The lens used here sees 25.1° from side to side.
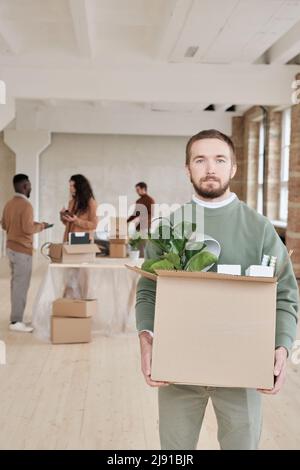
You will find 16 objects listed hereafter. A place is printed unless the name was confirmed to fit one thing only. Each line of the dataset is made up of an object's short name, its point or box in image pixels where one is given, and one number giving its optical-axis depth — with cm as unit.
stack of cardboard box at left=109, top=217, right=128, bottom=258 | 664
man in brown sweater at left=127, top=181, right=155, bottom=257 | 1078
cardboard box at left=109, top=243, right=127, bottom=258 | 665
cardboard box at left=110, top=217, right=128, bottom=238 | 668
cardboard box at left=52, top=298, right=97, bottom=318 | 609
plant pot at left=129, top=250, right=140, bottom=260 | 641
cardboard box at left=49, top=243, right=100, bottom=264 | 616
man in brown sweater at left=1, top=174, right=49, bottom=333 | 641
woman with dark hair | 668
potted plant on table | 637
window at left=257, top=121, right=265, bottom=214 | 1485
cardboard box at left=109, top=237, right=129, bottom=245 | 663
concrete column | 1578
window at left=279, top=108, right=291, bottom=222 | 1340
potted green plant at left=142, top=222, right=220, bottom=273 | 179
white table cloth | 644
